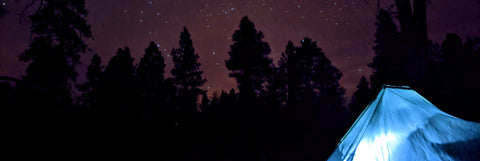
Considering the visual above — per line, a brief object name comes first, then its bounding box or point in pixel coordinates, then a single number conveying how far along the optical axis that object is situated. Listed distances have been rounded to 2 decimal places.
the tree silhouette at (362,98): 20.58
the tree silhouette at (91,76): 28.97
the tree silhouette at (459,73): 18.44
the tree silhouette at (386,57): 21.58
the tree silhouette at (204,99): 26.39
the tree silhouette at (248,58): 22.28
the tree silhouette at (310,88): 17.33
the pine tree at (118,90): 18.08
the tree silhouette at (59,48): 13.81
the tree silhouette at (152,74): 23.78
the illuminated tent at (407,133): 3.93
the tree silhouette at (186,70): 26.20
